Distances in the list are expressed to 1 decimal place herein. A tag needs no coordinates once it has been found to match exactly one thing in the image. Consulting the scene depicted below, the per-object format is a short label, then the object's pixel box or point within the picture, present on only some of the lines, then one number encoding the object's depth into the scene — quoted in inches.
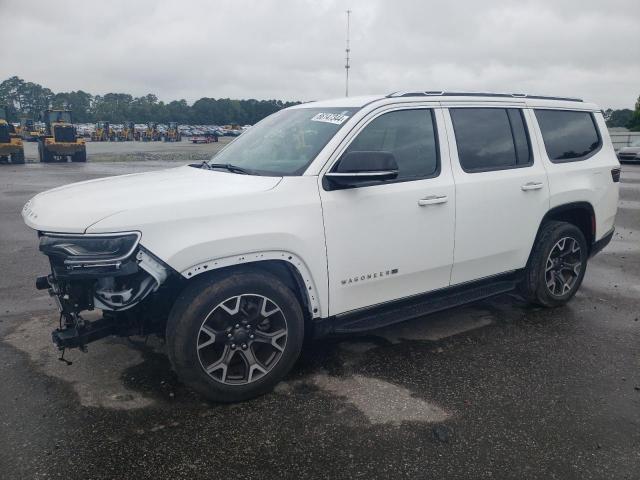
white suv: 118.5
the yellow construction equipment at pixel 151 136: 2361.0
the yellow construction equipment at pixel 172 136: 2252.7
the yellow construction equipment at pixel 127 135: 2322.8
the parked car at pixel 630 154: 930.1
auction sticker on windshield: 147.6
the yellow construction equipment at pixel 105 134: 2271.2
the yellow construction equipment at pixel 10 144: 913.5
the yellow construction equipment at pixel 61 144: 983.0
